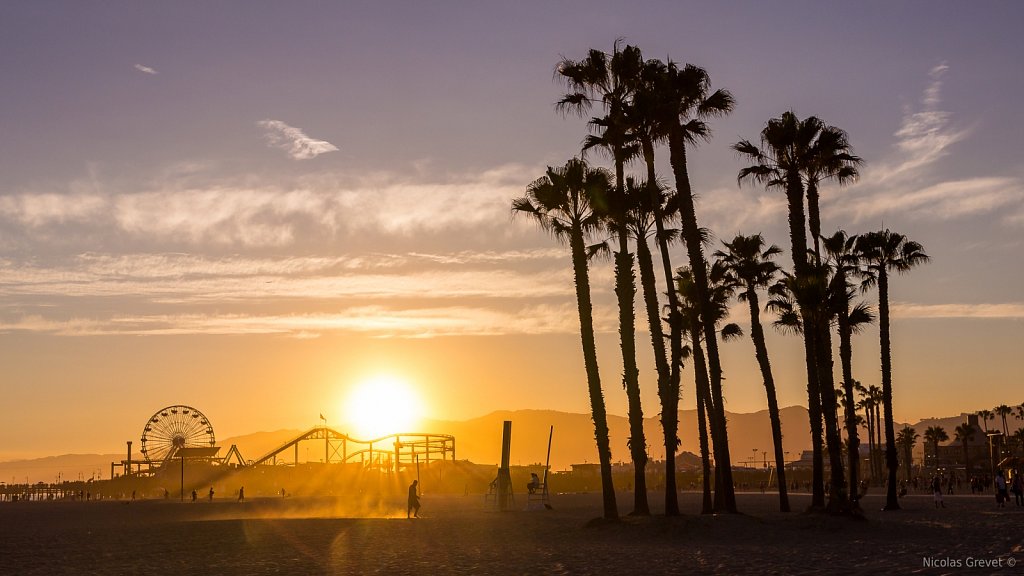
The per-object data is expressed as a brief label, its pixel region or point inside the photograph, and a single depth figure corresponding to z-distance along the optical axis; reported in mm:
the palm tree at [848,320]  43594
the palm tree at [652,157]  36438
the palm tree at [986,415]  173950
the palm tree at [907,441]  145175
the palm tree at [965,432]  147000
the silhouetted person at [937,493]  48784
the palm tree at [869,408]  110562
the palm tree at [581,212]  35562
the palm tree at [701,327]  38844
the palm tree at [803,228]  37188
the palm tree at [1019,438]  141975
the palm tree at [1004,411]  169500
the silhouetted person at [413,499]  45000
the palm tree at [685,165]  35938
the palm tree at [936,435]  152488
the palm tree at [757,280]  43906
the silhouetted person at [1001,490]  46188
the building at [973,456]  177000
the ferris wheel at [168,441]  162425
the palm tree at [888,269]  47250
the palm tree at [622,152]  35312
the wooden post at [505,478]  52344
